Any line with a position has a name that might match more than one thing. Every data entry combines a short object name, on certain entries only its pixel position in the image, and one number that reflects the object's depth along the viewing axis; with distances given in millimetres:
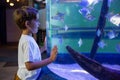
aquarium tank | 900
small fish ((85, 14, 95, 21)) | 917
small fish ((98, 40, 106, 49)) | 914
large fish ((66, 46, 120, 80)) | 814
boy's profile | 797
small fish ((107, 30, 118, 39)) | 902
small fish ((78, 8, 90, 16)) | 915
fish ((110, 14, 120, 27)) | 899
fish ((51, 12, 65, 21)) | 931
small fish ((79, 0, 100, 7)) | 907
